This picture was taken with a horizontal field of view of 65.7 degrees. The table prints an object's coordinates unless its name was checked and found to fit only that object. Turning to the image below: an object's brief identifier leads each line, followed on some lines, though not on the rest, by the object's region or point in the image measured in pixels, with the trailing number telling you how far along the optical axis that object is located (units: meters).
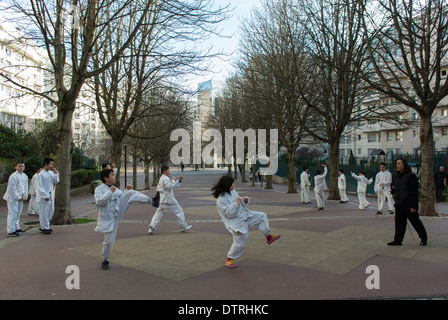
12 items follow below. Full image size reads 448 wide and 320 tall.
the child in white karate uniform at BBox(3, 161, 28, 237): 8.73
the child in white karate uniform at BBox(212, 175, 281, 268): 5.84
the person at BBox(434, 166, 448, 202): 16.46
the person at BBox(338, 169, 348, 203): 16.91
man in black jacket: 7.31
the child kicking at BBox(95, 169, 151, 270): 5.75
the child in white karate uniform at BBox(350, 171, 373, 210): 14.59
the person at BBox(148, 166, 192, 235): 9.12
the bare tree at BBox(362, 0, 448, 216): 10.79
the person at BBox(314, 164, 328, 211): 14.09
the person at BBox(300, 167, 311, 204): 16.47
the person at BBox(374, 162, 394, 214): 12.73
